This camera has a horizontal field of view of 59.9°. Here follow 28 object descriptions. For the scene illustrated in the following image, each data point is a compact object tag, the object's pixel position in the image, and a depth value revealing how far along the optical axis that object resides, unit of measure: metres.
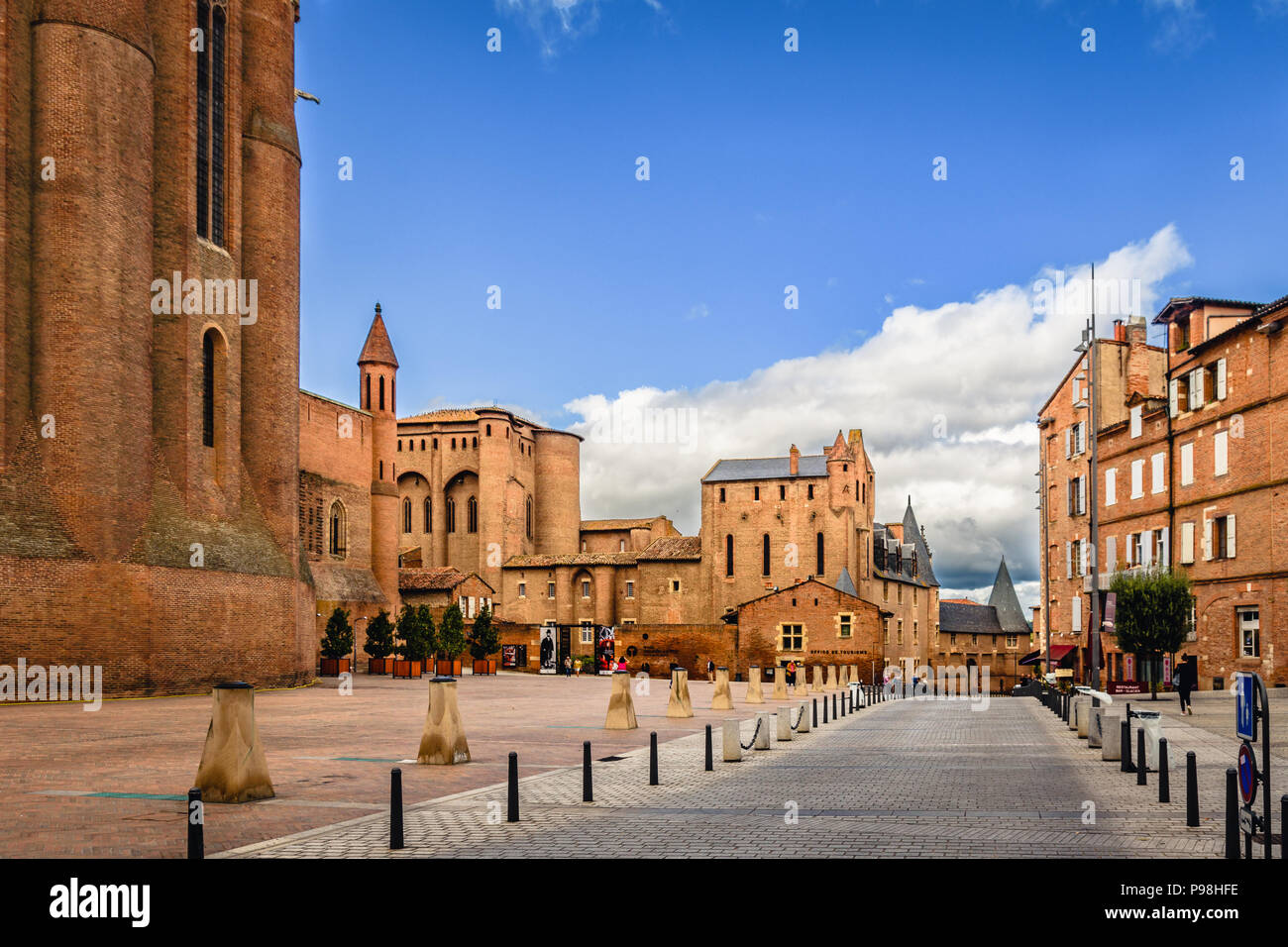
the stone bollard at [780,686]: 37.22
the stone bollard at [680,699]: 25.94
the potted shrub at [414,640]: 52.84
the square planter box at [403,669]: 52.74
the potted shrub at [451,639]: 54.72
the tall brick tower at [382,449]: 63.69
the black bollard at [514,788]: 10.88
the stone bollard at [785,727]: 20.89
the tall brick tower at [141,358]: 29.67
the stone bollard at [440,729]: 15.40
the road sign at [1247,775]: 7.90
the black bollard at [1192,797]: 10.50
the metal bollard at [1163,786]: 12.27
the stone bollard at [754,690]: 34.69
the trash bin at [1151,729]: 14.73
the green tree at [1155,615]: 36.22
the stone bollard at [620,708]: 22.27
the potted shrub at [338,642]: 51.69
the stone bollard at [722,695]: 29.22
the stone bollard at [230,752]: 11.77
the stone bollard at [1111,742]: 16.66
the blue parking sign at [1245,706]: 8.08
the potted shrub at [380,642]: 56.09
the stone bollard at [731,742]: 16.67
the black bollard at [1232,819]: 8.81
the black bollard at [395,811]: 9.15
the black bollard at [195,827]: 7.41
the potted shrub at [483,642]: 62.91
